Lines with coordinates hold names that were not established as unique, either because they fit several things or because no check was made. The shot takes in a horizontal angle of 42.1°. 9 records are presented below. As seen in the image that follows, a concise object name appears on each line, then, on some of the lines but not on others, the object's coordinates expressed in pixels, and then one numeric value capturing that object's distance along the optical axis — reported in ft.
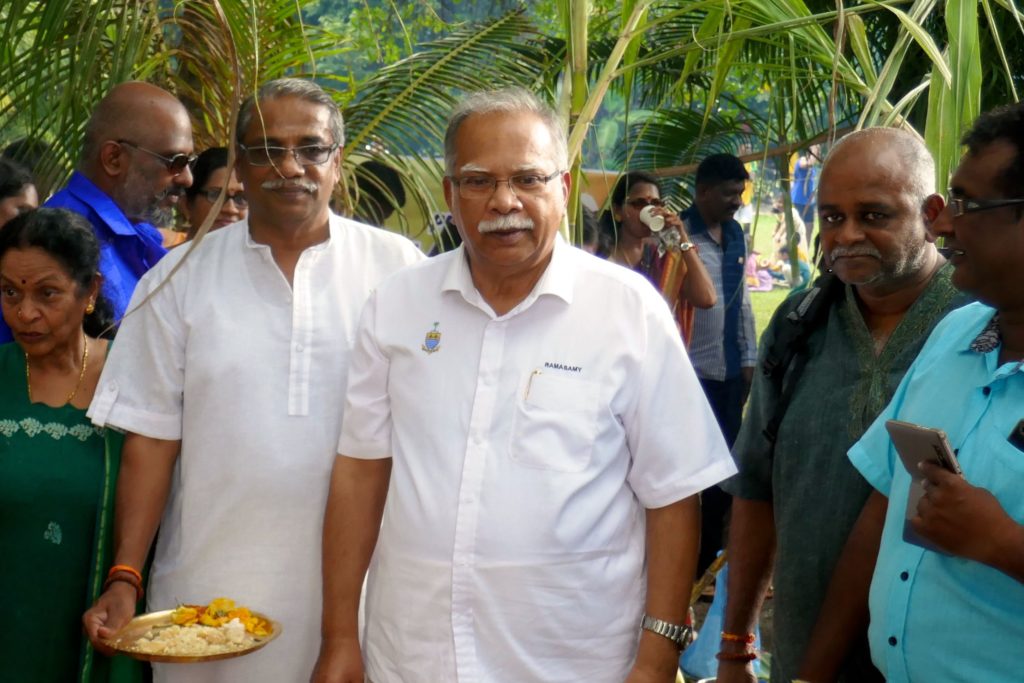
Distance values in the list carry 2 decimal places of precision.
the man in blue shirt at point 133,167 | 13.28
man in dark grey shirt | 8.93
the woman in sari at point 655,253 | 19.79
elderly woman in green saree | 10.56
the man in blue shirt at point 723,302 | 21.21
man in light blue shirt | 6.97
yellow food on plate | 9.64
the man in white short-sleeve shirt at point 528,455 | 8.25
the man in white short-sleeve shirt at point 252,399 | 10.06
